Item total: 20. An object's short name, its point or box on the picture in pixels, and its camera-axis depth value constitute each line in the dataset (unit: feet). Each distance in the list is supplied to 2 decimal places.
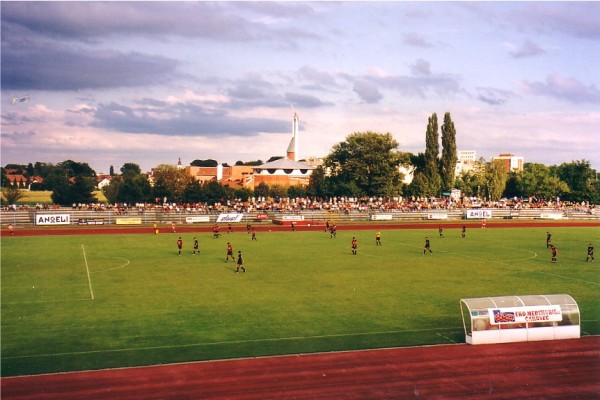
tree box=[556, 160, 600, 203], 382.83
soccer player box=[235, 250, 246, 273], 118.53
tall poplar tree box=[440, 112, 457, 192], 360.89
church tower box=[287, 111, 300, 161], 623.97
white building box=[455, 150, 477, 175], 565.58
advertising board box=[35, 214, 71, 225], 227.81
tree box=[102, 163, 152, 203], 354.74
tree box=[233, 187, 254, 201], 386.15
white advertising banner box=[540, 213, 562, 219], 296.51
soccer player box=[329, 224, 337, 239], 197.39
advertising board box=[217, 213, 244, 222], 253.30
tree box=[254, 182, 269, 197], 444.14
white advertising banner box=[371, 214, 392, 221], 278.67
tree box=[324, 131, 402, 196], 348.38
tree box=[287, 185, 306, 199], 428.56
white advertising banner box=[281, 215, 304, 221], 256.32
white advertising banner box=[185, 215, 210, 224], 251.60
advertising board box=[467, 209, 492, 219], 286.87
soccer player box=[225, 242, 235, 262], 135.97
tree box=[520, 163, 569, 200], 379.96
